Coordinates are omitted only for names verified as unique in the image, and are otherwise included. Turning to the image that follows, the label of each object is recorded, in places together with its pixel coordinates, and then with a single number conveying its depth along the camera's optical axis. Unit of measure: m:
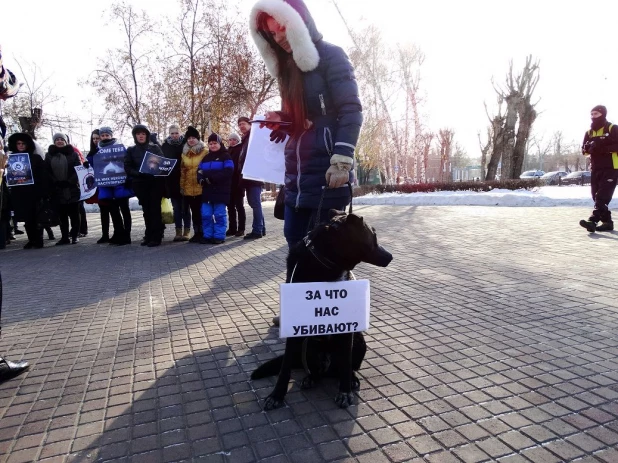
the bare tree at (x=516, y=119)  23.66
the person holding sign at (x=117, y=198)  8.13
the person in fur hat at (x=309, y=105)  2.79
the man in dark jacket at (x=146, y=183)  7.84
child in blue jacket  7.79
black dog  2.29
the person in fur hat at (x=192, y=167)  8.12
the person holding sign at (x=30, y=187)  8.16
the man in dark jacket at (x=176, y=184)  8.25
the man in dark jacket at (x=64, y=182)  8.52
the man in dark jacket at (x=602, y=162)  7.74
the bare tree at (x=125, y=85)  23.45
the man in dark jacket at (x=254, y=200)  8.47
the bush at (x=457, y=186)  19.95
